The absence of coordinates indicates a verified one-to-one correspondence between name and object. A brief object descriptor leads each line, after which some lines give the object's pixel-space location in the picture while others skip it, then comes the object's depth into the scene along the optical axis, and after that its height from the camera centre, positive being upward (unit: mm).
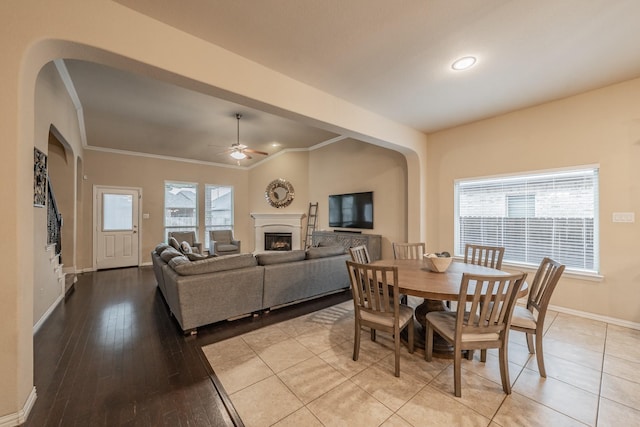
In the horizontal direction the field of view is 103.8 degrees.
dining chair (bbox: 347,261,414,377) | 2037 -815
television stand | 5262 -604
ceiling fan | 4516 +1159
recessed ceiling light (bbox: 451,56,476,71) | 2455 +1517
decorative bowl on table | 2508 -488
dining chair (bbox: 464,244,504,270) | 3061 -553
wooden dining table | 1979 -607
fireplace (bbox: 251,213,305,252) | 7274 -368
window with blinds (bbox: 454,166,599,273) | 3186 -35
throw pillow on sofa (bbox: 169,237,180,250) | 5352 -663
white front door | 6066 -359
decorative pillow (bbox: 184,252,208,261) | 3813 -672
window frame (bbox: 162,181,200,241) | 7047 -58
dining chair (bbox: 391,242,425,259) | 3676 -544
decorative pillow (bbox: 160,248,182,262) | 3334 -567
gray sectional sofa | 2758 -861
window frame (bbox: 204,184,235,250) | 7746 -173
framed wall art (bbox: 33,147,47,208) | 2719 +399
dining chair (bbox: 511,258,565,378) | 2010 -804
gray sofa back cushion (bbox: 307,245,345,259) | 3739 -593
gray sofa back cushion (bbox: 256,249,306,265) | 3316 -605
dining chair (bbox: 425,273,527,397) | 1765 -825
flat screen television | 5586 +75
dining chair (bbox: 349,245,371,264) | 2984 -509
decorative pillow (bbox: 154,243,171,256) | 3982 -583
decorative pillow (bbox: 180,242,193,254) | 5199 -733
